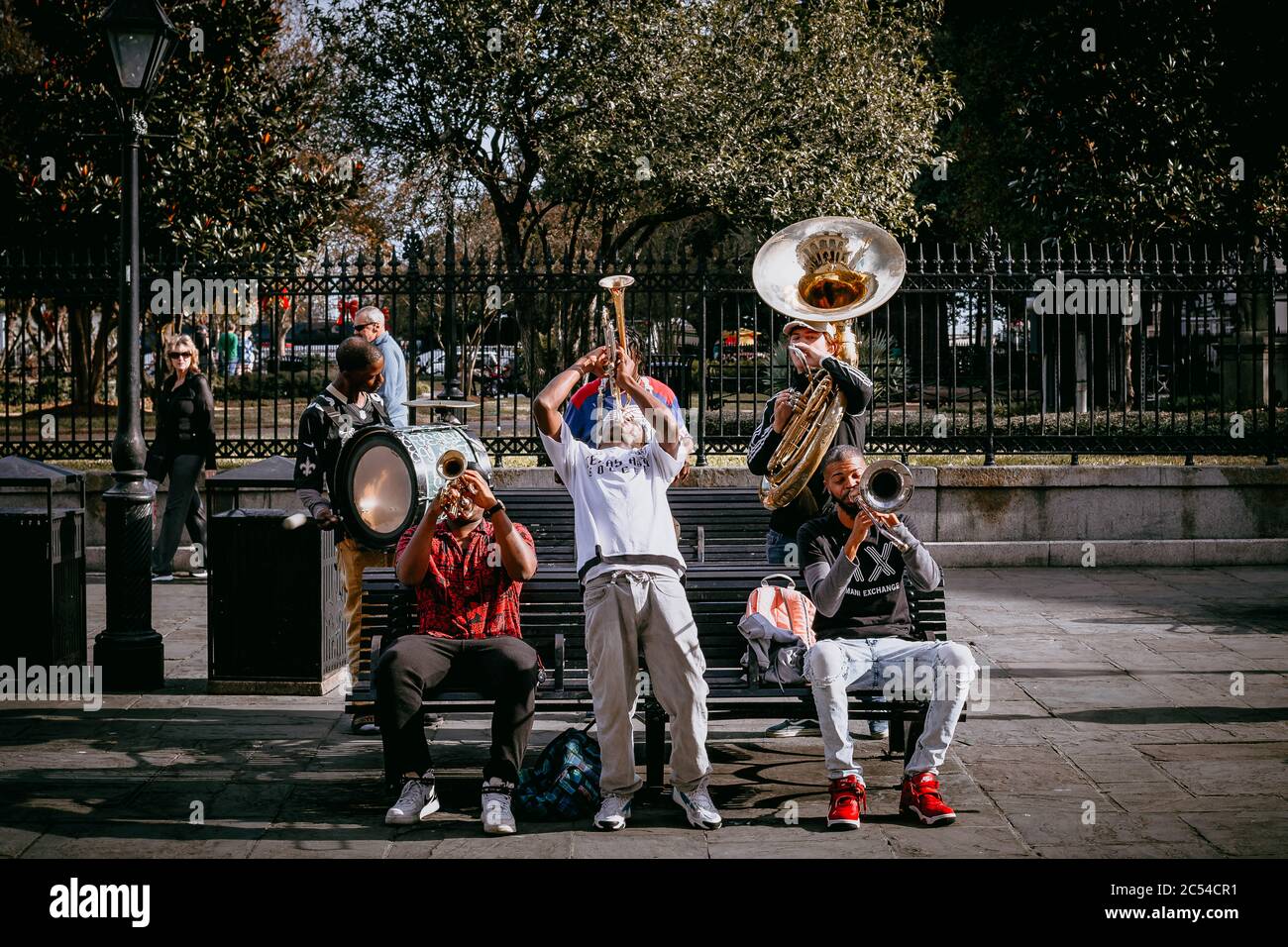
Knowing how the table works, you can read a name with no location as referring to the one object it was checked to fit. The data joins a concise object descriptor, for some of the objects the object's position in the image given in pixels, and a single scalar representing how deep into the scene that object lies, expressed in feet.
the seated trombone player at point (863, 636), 17.20
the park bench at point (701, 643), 18.31
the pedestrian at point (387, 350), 24.04
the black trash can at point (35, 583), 23.88
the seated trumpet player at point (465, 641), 17.31
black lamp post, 24.45
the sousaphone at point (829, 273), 21.39
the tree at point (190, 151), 50.06
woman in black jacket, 34.96
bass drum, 19.25
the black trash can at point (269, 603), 23.41
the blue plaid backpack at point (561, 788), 17.60
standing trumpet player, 17.30
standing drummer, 21.33
